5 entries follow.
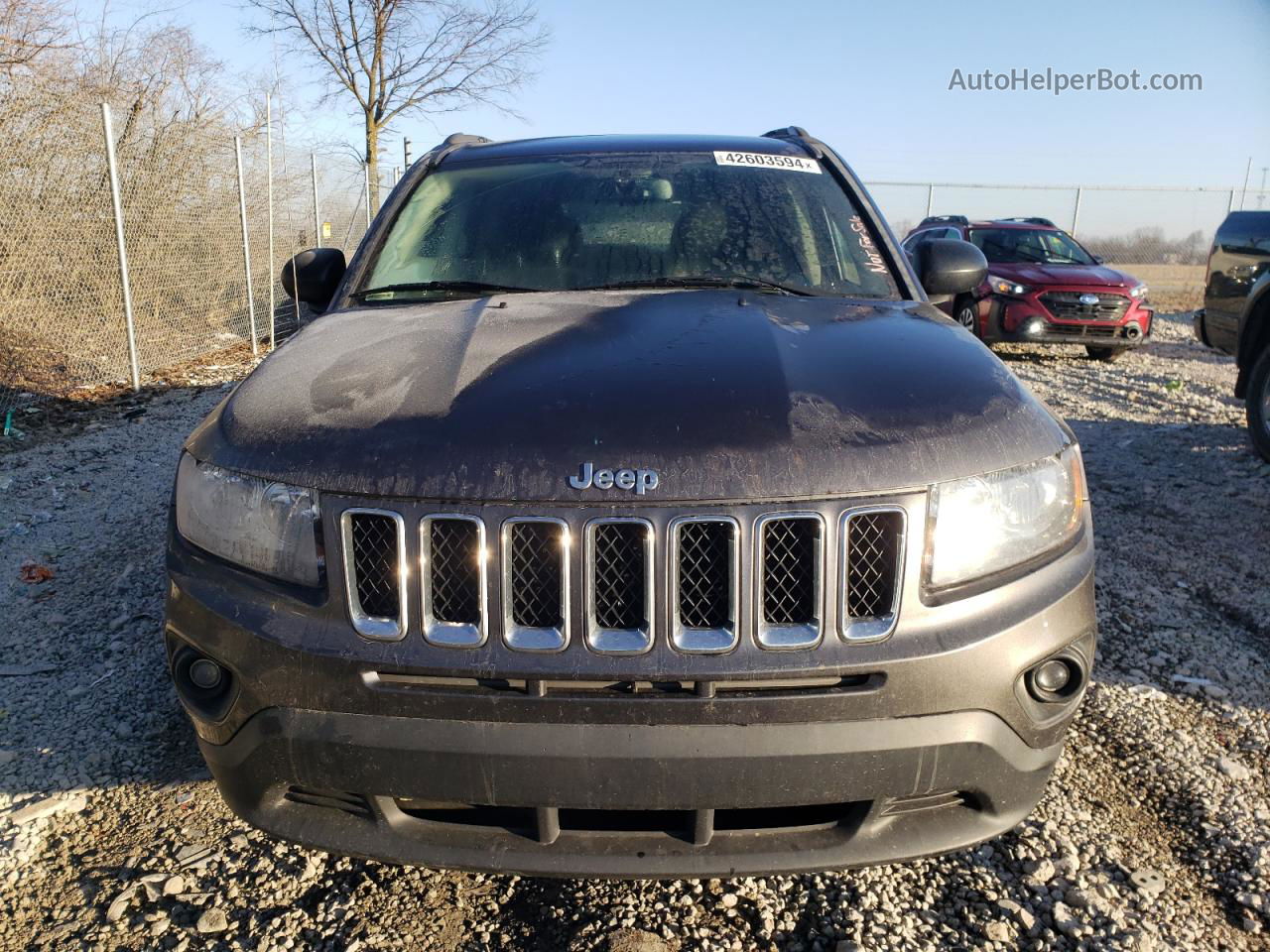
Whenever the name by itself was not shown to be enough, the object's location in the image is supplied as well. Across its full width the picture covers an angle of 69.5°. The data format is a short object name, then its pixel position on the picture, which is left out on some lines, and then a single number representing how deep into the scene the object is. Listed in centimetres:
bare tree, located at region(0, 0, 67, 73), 886
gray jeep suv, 164
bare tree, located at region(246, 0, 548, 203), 1767
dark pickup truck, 589
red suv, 1090
